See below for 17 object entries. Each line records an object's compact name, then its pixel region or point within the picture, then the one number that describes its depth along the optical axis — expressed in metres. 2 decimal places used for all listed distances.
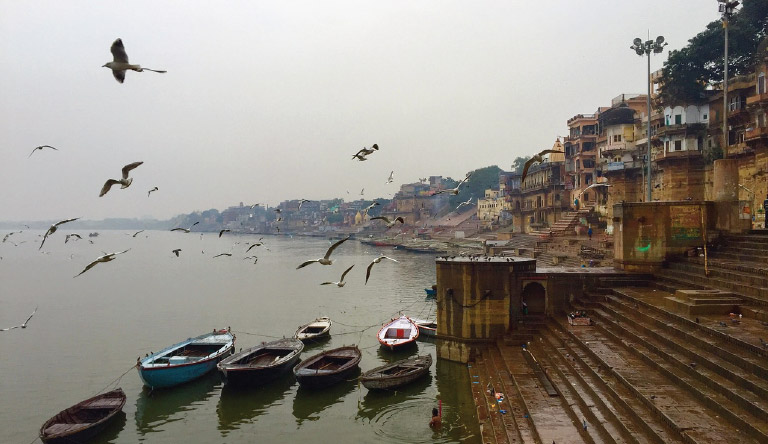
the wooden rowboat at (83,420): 14.09
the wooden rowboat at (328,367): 17.98
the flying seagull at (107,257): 10.96
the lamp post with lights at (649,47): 28.12
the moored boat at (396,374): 17.20
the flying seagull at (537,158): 10.91
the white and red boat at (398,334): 22.58
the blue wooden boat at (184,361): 18.66
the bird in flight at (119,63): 7.48
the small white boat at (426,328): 25.14
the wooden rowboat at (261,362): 18.12
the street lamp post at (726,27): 19.20
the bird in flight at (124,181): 10.15
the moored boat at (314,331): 25.61
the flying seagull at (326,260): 11.59
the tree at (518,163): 112.12
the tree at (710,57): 38.34
